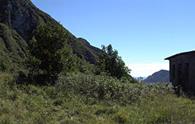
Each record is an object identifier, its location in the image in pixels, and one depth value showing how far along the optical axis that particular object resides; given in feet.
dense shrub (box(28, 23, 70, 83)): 34.36
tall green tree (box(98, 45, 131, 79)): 67.19
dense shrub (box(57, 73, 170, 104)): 28.39
